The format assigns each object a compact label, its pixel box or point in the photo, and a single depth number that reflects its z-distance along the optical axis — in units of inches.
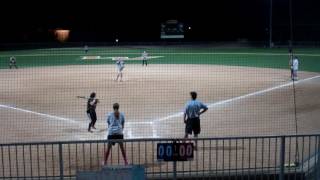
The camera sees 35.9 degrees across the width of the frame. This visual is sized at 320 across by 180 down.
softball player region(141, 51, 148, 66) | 1500.4
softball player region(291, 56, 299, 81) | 1024.0
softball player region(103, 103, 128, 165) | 460.1
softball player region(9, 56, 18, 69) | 1437.0
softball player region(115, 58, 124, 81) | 1145.6
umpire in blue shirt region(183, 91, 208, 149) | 520.1
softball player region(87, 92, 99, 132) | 604.7
